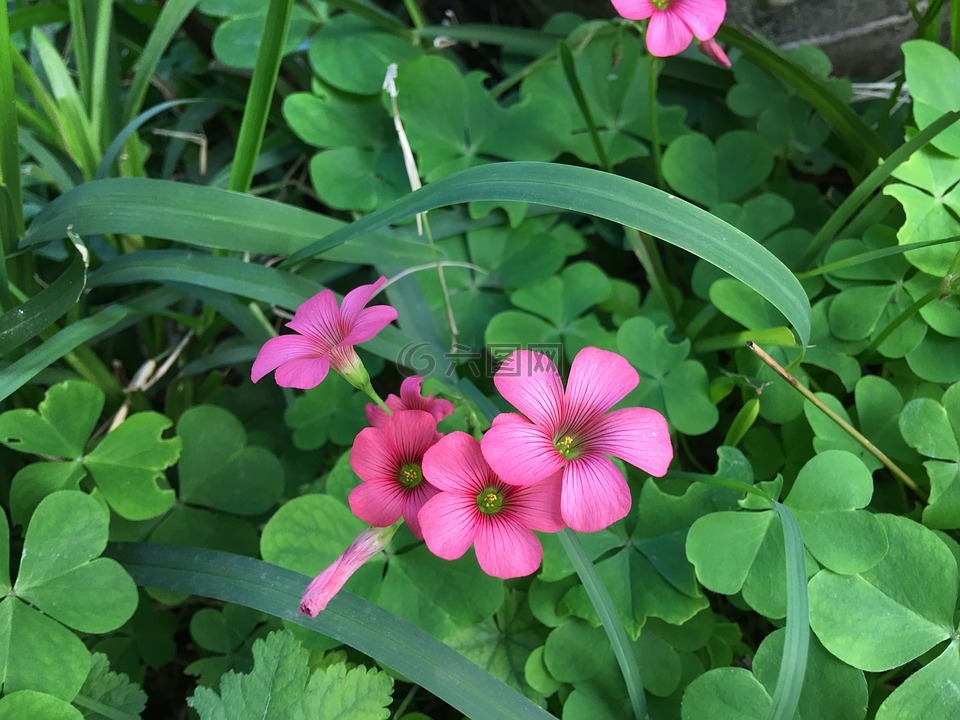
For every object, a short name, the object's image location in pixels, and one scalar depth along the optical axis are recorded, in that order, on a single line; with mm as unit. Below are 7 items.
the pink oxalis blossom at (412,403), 134
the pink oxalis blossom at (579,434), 119
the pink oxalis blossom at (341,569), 122
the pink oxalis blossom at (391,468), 128
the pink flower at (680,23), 143
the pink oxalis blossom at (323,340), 128
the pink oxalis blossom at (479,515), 122
